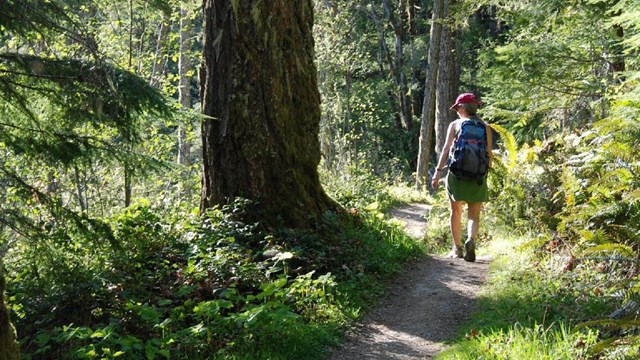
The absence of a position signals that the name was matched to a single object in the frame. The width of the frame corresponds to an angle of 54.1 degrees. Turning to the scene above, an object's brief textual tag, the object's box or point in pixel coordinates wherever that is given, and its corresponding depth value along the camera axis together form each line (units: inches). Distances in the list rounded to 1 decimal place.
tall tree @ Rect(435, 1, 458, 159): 737.0
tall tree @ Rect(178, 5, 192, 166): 610.7
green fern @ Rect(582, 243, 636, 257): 209.6
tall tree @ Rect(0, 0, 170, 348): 220.5
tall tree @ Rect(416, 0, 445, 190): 825.5
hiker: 301.3
